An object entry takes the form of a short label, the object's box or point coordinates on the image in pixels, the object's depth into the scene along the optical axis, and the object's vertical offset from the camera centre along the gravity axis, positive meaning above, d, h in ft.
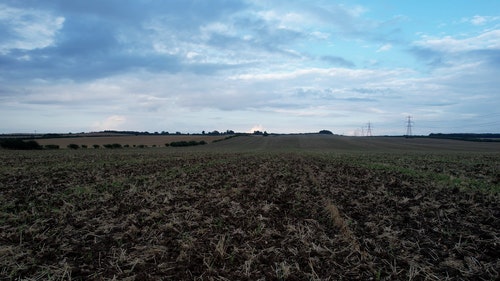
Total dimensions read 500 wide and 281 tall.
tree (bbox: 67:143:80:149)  188.03 -7.77
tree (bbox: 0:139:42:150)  167.32 -5.91
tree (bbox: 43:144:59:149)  180.96 -7.55
